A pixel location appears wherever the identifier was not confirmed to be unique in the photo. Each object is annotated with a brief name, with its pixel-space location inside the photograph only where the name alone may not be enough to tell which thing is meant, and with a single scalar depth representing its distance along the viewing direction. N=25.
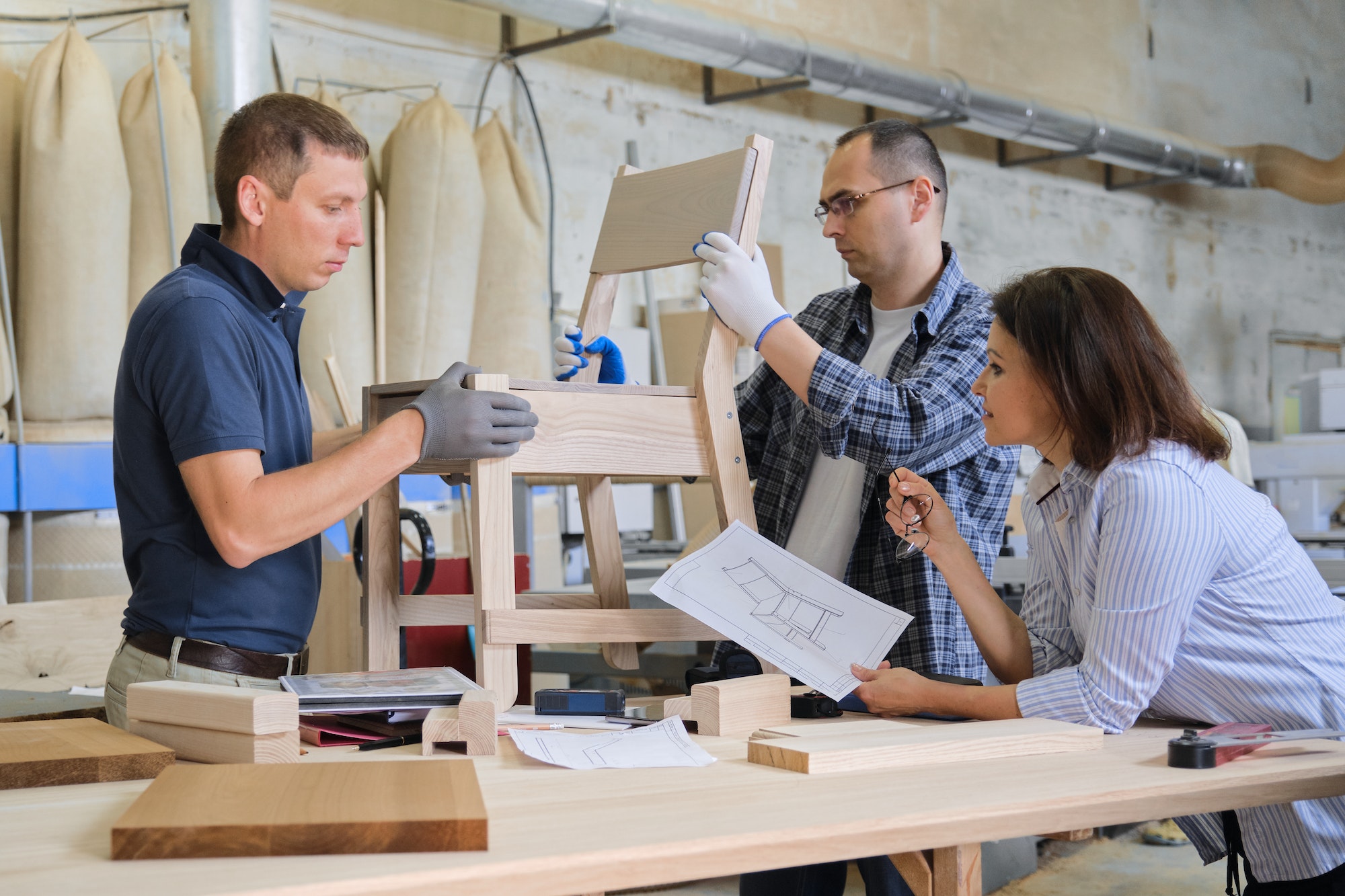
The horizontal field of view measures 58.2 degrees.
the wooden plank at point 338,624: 3.14
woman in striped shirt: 1.33
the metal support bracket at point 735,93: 5.87
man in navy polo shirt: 1.43
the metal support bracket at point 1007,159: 7.59
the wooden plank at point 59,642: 2.83
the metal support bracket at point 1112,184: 8.40
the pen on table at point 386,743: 1.33
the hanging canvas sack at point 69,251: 3.78
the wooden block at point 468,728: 1.27
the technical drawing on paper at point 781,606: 1.51
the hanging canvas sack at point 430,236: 4.64
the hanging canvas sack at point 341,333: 4.35
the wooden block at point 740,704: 1.40
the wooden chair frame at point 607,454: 1.55
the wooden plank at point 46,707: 1.96
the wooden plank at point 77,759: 1.13
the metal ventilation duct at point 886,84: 4.91
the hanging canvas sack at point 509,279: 4.91
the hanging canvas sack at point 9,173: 3.94
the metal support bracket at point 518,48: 5.33
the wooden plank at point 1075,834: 1.13
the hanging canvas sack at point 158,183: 3.97
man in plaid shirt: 1.72
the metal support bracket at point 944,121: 6.49
